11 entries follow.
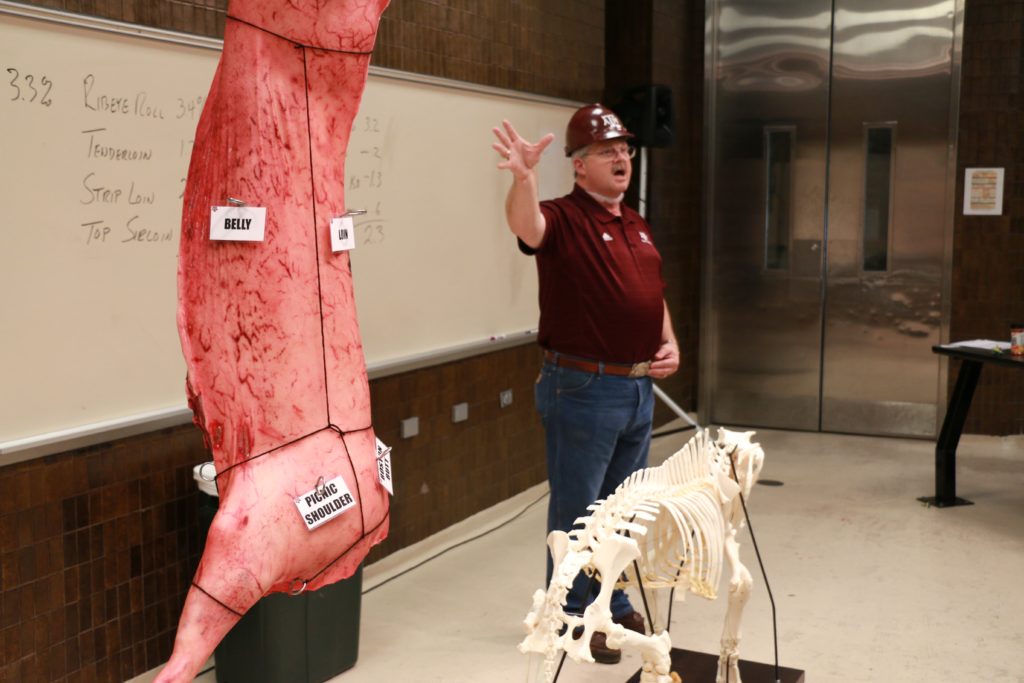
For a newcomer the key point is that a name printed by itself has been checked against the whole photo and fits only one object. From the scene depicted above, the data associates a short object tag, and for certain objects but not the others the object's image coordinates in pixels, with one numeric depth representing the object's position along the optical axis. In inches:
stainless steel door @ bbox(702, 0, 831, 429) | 282.7
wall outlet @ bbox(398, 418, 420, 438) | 179.0
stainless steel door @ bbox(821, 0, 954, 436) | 270.5
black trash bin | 129.7
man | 133.1
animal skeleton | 80.7
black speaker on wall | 242.5
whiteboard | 112.2
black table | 214.2
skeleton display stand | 118.5
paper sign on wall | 268.1
